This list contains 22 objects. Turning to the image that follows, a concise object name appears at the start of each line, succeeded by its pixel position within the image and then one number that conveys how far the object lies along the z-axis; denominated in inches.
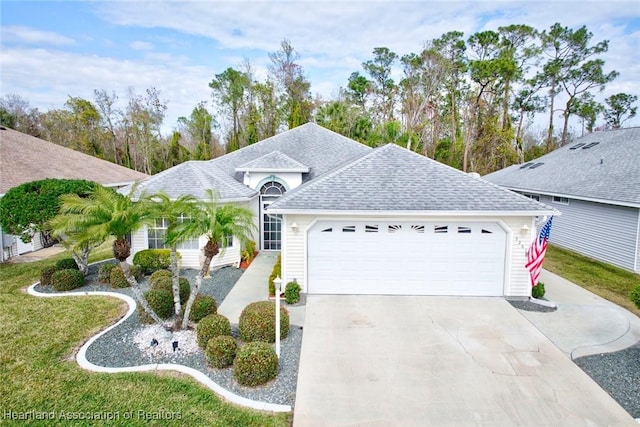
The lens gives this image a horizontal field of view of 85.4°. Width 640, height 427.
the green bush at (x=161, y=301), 322.0
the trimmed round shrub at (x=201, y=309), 321.1
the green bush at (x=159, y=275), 389.9
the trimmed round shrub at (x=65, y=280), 413.4
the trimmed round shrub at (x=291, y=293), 384.8
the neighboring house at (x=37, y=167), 606.9
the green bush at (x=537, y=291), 393.4
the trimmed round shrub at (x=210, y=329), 278.7
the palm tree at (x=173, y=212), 277.0
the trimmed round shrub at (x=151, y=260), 469.1
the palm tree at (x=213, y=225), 272.5
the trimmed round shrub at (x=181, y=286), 348.5
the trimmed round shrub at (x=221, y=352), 255.1
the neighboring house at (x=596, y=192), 529.3
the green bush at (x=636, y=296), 272.4
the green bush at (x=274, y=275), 406.7
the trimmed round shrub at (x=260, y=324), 289.0
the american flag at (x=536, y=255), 370.0
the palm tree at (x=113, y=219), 258.5
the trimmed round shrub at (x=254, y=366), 235.0
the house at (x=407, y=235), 387.5
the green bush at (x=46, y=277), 427.5
